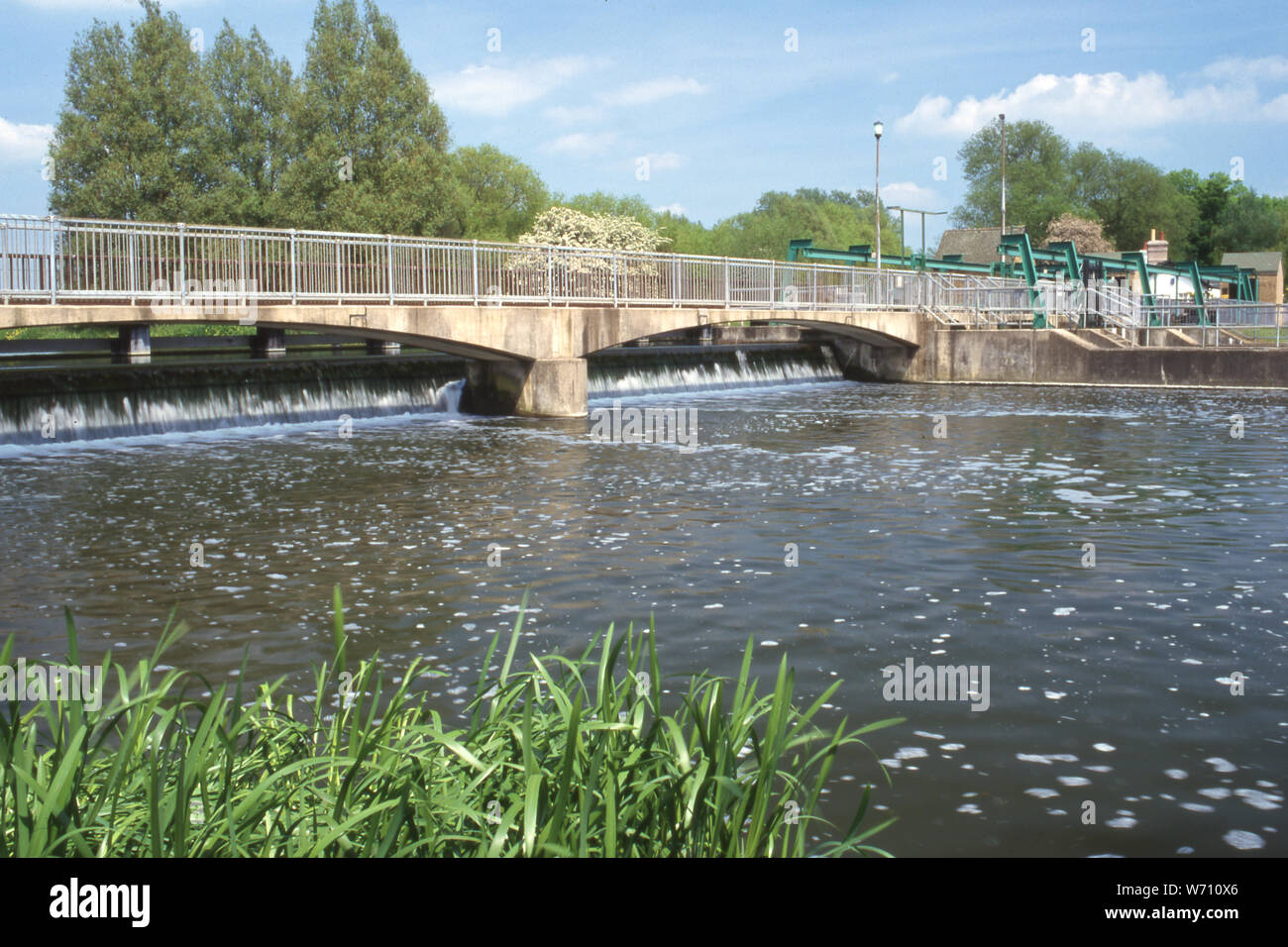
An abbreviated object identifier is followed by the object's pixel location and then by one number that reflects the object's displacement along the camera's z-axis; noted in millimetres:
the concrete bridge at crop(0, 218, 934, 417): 20625
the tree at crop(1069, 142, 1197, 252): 117938
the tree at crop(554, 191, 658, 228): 90625
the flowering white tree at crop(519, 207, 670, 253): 70062
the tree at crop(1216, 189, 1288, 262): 116375
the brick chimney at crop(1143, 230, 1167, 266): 76875
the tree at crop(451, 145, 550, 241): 84938
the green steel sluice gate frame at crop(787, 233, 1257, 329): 42219
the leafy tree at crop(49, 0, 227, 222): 55156
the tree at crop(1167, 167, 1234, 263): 120062
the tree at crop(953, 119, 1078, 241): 120938
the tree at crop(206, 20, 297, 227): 60969
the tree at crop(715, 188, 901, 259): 118688
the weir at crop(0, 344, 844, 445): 21625
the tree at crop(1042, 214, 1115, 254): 113750
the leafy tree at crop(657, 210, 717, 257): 101125
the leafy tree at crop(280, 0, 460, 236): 59188
